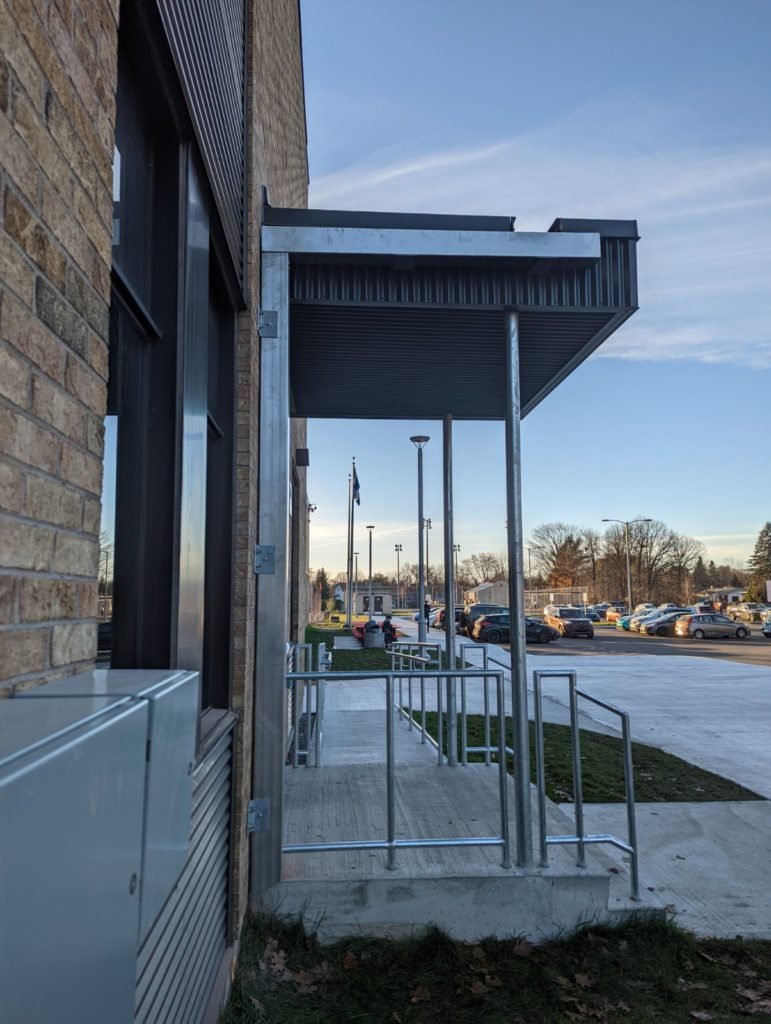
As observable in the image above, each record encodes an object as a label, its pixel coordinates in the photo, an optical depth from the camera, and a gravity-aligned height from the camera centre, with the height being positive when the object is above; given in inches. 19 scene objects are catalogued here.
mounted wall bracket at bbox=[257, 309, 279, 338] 159.0 +56.8
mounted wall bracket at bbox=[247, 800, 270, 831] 146.9 -43.5
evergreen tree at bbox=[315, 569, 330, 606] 2684.8 +36.9
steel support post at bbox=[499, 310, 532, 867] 157.8 -1.5
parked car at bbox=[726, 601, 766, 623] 1858.8 -50.6
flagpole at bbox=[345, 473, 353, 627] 1056.5 +43.2
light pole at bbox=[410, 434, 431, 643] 467.8 +22.3
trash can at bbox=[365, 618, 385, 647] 877.8 -51.8
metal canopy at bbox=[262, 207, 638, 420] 166.1 +72.0
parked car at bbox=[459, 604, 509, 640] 1325.4 -41.0
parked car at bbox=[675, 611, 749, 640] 1343.5 -62.7
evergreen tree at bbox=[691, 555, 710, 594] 2925.7 +54.9
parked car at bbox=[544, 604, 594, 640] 1310.3 -56.3
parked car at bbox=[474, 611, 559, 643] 1188.5 -61.2
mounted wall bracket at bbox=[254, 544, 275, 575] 151.1 +6.7
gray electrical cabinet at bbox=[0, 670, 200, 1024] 25.1 -9.8
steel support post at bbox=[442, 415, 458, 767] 251.0 +15.3
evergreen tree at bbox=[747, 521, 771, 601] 2541.8 +97.2
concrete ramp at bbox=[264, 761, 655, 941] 149.7 -60.2
